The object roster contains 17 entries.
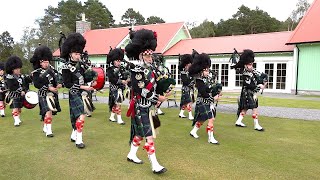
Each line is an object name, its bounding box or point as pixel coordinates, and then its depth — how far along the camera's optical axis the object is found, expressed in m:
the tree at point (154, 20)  63.84
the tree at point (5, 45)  36.81
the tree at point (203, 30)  48.25
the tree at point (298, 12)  46.22
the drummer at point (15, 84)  9.06
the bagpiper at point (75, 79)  6.34
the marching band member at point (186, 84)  10.26
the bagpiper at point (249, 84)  8.16
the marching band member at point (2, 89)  10.67
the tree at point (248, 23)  48.88
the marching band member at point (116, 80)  9.22
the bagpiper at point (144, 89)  4.91
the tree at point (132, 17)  68.94
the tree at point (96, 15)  57.16
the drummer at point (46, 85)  7.28
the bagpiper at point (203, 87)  6.79
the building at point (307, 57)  18.44
